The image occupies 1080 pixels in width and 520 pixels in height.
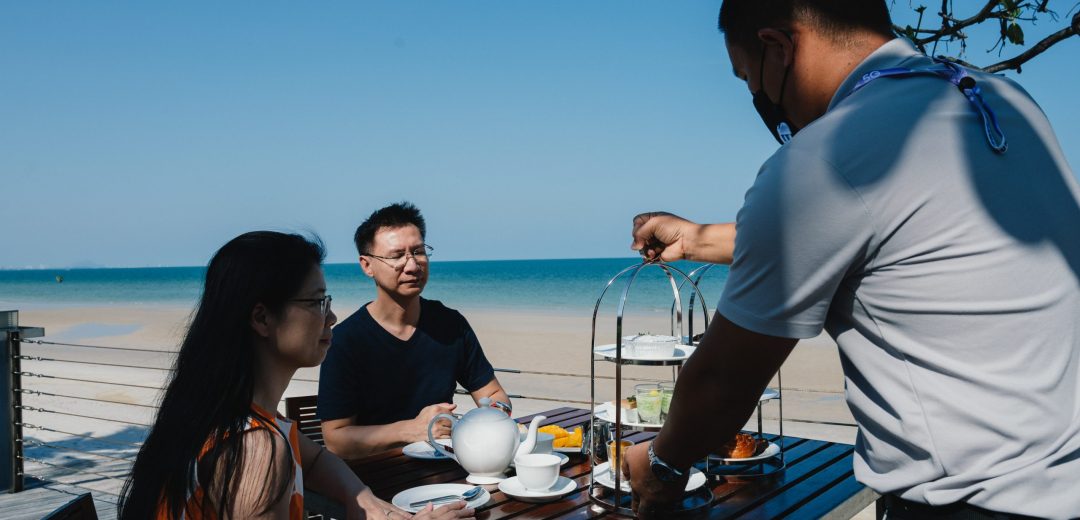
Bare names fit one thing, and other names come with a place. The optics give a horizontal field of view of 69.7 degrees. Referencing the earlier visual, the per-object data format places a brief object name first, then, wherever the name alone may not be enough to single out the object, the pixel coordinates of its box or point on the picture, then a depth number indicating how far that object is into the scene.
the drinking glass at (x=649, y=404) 2.09
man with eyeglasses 3.07
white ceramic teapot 2.14
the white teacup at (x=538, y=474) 2.01
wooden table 1.94
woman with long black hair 1.40
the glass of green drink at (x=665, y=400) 2.08
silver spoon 1.97
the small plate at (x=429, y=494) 1.95
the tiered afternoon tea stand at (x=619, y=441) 1.93
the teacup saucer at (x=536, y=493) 1.99
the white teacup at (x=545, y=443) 2.36
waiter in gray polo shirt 1.02
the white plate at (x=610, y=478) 2.00
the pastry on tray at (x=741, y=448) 2.24
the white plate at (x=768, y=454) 2.22
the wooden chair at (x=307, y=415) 3.20
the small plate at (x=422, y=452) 2.46
